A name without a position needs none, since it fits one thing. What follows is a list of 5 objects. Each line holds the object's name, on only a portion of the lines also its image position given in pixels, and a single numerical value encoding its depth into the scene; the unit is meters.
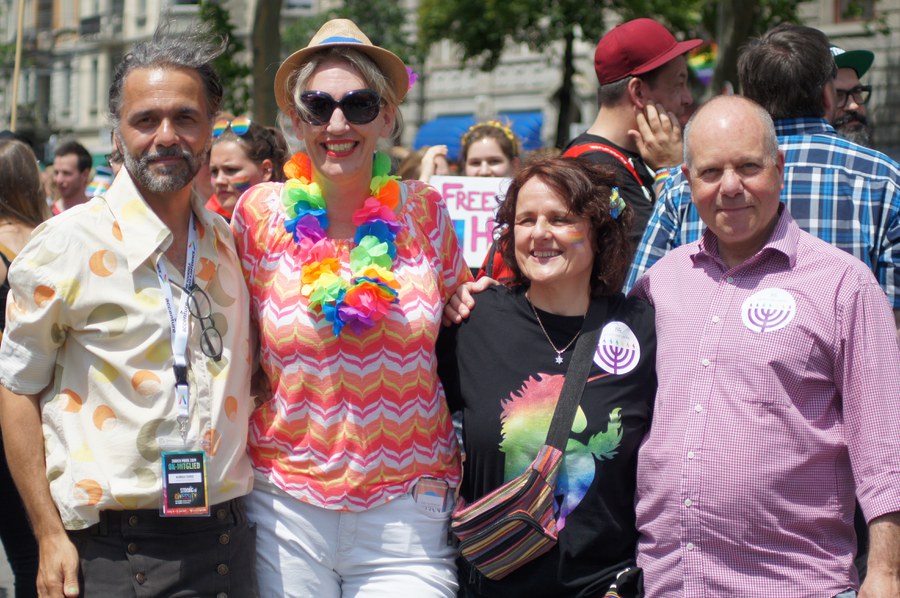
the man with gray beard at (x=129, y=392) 2.93
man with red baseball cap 4.44
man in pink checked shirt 2.88
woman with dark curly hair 3.12
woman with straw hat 3.21
